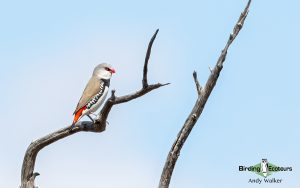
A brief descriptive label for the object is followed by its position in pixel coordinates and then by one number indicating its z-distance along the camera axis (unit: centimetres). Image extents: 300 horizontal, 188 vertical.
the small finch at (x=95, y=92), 1326
